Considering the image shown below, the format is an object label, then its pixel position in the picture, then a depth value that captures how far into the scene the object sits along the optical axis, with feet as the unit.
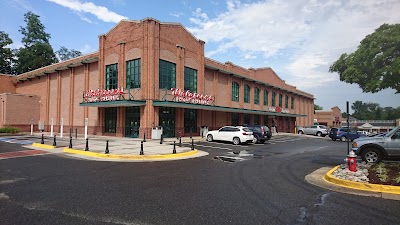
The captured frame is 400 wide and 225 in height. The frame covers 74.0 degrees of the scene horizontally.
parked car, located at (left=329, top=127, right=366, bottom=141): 100.41
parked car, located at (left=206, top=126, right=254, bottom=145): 73.30
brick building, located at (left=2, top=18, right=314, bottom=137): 86.89
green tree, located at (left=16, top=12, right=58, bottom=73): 192.24
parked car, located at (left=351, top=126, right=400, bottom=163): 36.76
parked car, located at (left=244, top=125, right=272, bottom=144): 81.41
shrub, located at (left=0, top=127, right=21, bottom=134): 98.88
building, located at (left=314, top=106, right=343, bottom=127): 267.59
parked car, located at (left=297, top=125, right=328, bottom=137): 139.85
